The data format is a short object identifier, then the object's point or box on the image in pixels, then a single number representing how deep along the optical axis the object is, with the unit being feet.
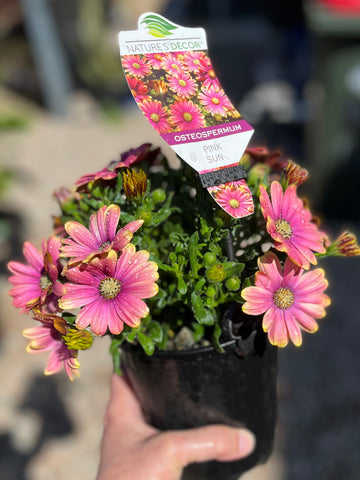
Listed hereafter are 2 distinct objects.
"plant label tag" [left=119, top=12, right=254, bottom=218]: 0.70
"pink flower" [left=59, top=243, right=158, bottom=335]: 0.68
